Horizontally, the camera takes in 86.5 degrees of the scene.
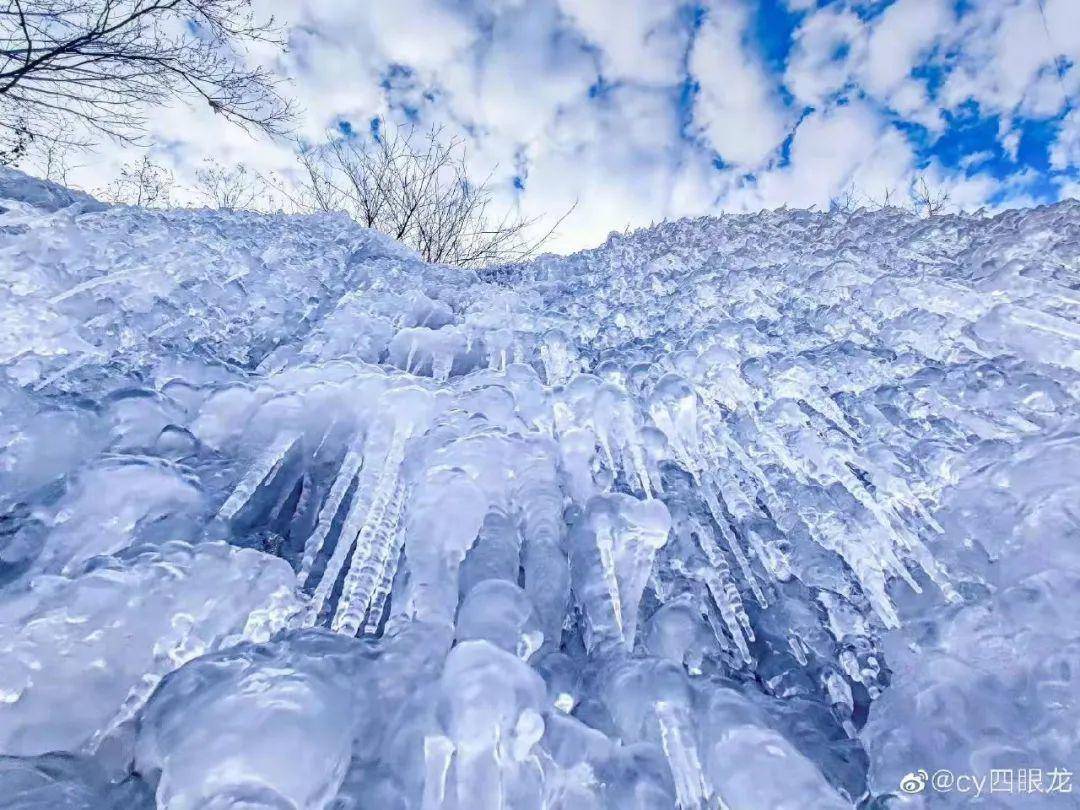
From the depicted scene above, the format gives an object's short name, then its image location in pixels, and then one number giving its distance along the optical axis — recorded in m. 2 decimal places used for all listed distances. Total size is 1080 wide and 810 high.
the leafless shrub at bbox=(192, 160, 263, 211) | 9.66
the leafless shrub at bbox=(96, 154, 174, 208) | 8.30
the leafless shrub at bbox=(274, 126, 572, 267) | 9.95
